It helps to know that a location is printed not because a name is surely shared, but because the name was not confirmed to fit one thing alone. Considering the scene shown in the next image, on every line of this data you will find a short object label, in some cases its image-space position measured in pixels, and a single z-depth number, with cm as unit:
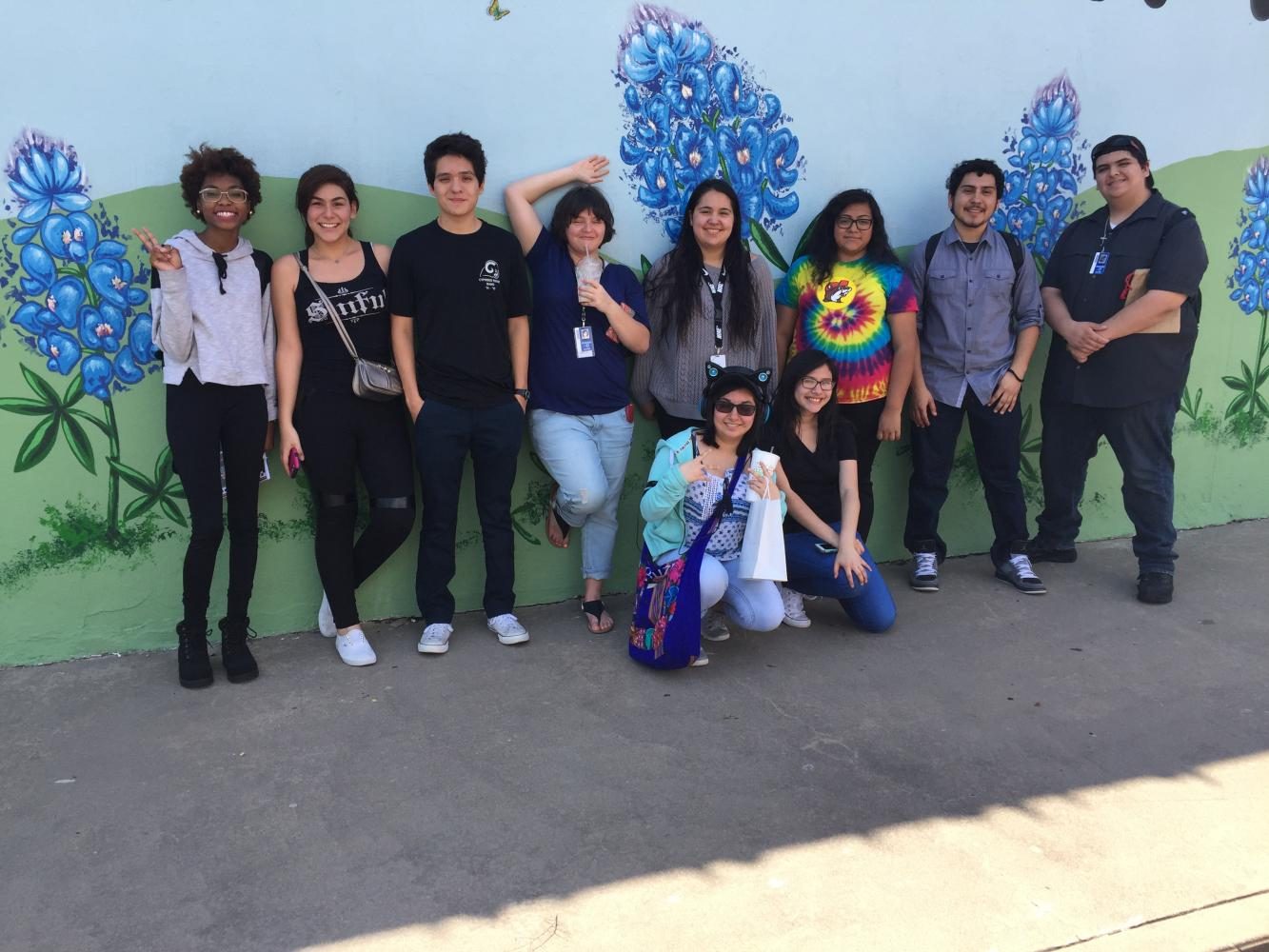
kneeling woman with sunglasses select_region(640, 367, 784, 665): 374
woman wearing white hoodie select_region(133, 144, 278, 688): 343
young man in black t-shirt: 372
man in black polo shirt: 441
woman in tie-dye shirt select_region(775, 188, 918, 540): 437
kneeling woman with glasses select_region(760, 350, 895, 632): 405
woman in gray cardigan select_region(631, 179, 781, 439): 412
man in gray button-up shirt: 455
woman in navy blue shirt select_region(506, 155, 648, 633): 400
